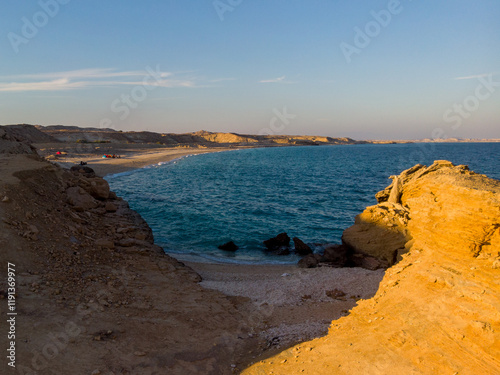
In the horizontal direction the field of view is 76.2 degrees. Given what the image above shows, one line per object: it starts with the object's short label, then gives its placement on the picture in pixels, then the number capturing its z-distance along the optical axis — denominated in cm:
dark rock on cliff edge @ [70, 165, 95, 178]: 2229
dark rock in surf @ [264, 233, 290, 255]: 1930
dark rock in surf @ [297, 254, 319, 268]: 1555
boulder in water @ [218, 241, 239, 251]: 1901
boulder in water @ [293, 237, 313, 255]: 1828
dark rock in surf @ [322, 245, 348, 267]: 1559
